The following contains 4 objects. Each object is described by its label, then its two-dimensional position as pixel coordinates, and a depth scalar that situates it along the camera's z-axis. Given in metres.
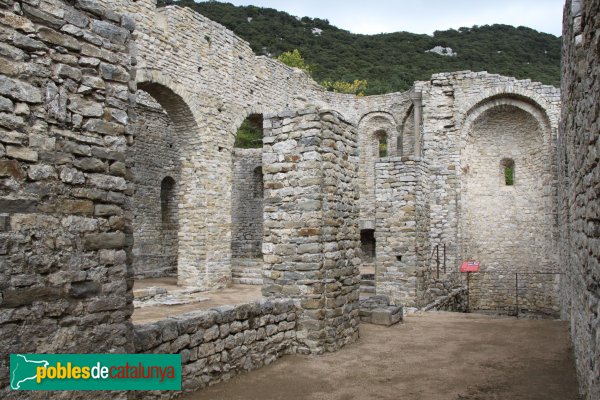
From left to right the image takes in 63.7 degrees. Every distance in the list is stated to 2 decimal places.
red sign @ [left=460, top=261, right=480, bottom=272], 13.68
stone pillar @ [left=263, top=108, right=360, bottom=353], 6.78
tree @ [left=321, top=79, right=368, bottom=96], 32.05
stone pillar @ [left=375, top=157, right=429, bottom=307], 11.66
